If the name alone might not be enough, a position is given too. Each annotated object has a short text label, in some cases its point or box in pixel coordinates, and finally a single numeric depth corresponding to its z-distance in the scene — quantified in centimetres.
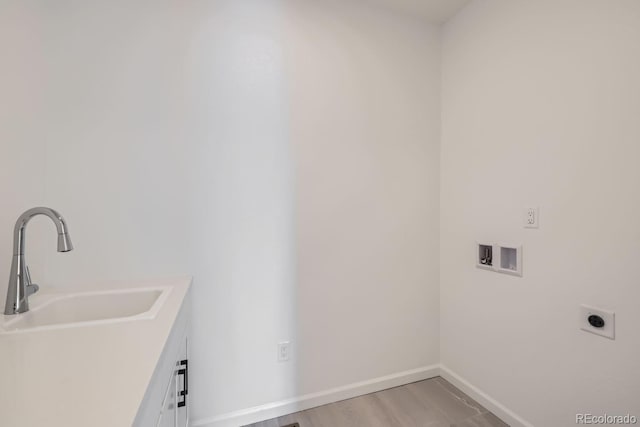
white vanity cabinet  64
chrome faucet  105
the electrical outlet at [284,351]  173
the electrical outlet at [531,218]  150
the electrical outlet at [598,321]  122
